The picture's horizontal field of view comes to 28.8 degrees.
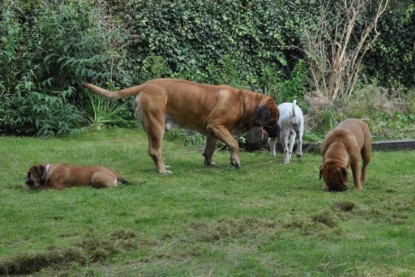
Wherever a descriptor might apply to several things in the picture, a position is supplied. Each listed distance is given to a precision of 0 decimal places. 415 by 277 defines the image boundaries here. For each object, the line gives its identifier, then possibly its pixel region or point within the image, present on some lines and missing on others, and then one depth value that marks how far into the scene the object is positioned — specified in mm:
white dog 13008
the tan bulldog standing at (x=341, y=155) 10227
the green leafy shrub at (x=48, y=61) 15320
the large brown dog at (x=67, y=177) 10422
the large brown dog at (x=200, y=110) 12016
